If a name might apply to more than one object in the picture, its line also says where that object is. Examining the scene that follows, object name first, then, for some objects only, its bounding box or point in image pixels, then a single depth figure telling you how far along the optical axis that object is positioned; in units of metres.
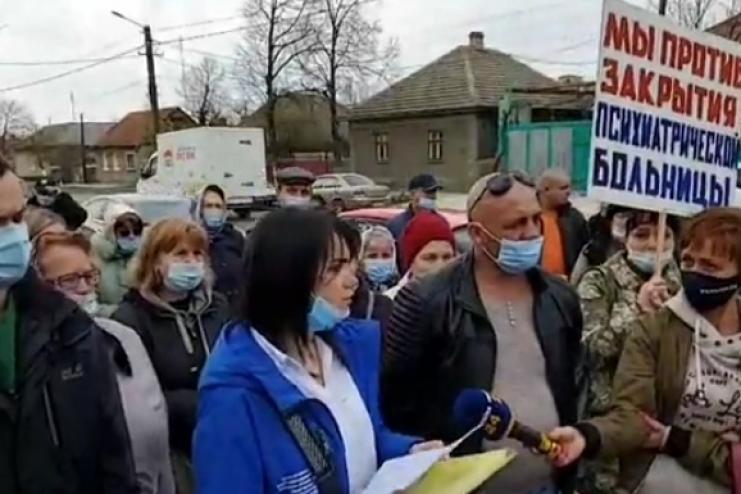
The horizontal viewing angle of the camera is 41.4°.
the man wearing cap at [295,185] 6.98
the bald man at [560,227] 6.32
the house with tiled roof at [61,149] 71.19
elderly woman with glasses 3.15
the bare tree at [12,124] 57.59
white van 30.41
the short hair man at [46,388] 2.45
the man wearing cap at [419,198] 7.68
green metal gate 23.95
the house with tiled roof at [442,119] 39.28
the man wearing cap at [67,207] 6.29
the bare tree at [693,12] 34.50
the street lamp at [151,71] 34.22
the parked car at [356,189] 30.80
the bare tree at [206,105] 55.97
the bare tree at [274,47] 48.53
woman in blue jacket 2.14
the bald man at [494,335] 3.05
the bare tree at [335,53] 49.69
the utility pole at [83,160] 71.31
